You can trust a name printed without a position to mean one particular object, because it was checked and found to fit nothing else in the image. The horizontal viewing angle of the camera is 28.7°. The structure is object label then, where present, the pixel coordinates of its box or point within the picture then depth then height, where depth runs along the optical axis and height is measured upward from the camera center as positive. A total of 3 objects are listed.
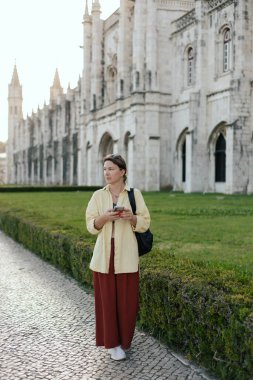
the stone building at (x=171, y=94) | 26.98 +6.09
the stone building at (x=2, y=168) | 136.05 +3.86
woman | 4.71 -0.72
